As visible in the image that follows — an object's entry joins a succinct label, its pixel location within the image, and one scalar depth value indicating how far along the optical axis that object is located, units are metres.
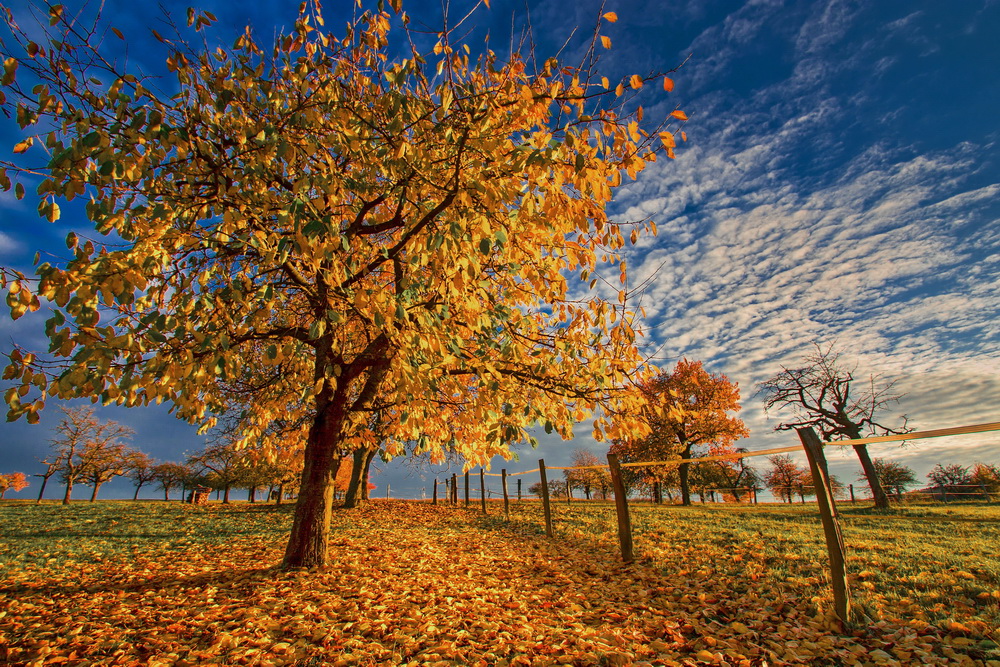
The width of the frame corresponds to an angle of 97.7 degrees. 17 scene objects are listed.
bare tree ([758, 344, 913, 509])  20.75
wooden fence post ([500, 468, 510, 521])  13.72
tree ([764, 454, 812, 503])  53.39
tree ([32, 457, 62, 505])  32.75
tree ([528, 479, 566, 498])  46.75
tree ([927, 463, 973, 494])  43.00
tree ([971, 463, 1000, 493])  42.43
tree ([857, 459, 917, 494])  48.25
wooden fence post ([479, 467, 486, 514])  16.73
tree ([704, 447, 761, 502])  32.00
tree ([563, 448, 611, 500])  43.19
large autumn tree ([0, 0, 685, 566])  3.62
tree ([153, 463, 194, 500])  54.53
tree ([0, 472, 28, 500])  51.23
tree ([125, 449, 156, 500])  37.08
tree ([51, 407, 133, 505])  31.80
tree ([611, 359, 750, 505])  27.34
